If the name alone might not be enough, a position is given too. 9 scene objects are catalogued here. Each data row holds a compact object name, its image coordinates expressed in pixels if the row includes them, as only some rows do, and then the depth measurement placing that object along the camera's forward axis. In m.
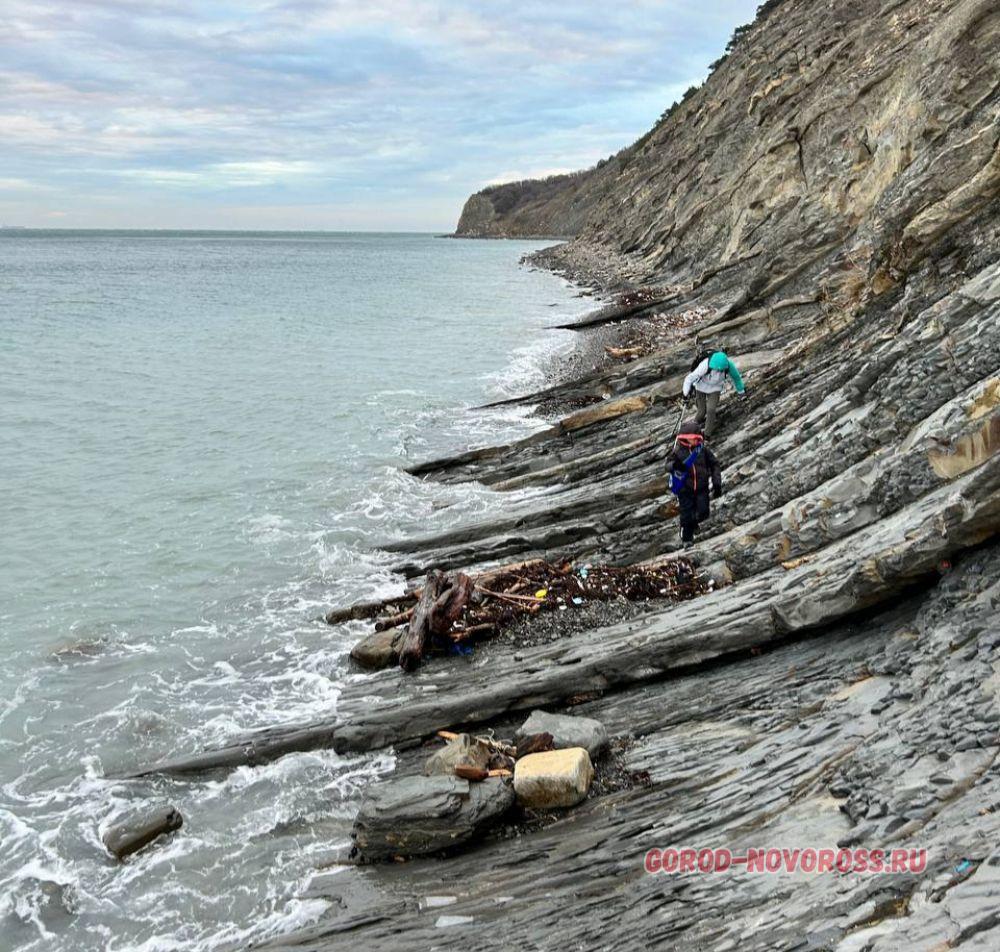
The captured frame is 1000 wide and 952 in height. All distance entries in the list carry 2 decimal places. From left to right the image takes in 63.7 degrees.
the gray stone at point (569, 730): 8.30
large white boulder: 7.71
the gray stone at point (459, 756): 8.28
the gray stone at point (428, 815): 7.61
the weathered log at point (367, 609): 13.48
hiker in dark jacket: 11.37
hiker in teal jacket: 14.12
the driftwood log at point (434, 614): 11.29
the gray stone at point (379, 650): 11.76
